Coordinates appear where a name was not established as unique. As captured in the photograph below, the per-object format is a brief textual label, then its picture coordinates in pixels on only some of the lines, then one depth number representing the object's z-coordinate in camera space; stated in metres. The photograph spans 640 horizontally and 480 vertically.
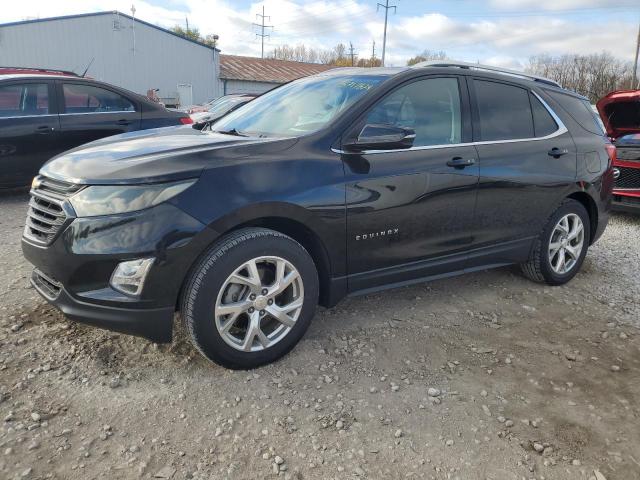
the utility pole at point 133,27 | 28.25
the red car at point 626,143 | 6.77
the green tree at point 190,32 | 53.38
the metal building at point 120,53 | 25.34
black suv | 2.54
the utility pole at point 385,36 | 41.61
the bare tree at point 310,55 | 77.54
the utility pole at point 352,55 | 68.94
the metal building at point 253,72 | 33.59
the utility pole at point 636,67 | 33.16
